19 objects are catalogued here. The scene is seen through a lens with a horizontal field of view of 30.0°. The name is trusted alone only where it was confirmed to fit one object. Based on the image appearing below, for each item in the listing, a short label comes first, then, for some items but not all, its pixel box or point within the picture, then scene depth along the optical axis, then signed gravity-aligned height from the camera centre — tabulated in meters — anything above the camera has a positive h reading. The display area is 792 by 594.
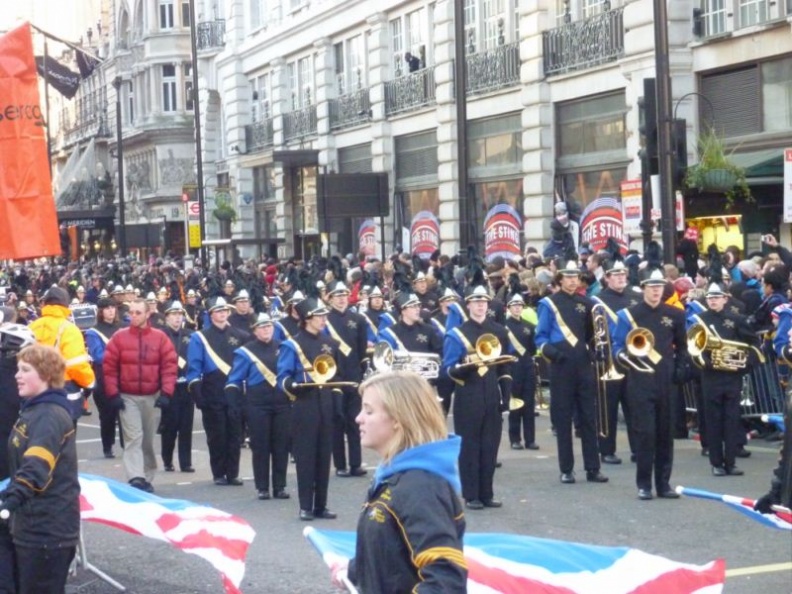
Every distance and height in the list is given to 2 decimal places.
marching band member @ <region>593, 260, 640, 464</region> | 13.73 -0.55
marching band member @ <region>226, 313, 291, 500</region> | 13.34 -1.46
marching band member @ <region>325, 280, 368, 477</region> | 14.77 -1.09
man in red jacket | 14.02 -1.16
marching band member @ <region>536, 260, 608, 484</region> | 13.41 -1.08
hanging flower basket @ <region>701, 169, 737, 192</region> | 20.58 +0.88
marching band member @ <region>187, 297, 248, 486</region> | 14.58 -1.27
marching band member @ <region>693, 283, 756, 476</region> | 13.41 -1.38
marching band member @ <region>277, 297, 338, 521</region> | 12.23 -1.33
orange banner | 9.99 +0.68
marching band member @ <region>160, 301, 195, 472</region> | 15.55 -1.75
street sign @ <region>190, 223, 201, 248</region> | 41.09 +0.72
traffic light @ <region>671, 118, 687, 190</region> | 18.26 +1.21
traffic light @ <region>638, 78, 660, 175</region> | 18.27 +1.49
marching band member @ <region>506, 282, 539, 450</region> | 16.27 -1.43
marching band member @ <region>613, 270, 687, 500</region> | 12.39 -1.17
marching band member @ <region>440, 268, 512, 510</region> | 12.41 -1.32
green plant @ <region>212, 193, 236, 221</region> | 46.97 +1.57
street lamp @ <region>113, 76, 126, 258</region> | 48.50 +2.35
